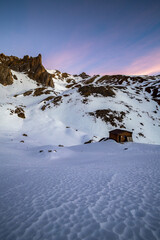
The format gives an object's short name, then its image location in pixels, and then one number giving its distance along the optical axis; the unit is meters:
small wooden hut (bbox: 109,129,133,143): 23.16
